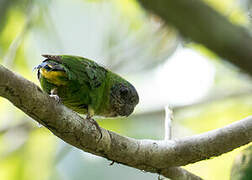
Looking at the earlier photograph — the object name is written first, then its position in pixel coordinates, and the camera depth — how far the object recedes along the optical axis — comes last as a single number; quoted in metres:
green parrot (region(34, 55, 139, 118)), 7.50
